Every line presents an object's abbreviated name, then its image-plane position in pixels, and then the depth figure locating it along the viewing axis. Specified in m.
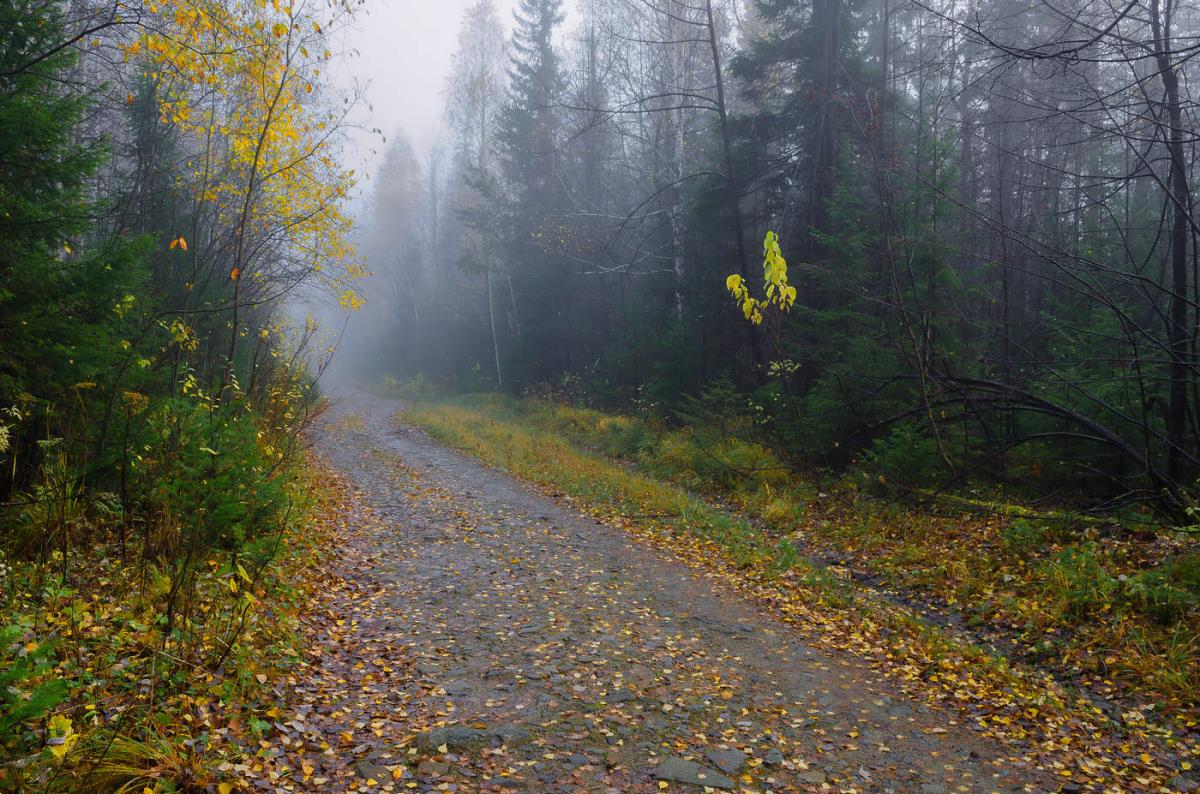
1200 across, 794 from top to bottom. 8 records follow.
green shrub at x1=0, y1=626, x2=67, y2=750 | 2.87
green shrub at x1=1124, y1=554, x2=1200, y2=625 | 5.61
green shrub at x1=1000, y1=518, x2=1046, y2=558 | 7.29
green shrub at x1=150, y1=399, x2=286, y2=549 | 5.89
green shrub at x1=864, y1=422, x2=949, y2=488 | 9.61
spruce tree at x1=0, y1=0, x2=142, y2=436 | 5.45
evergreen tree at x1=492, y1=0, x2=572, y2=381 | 25.97
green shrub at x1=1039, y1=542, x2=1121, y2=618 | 6.01
